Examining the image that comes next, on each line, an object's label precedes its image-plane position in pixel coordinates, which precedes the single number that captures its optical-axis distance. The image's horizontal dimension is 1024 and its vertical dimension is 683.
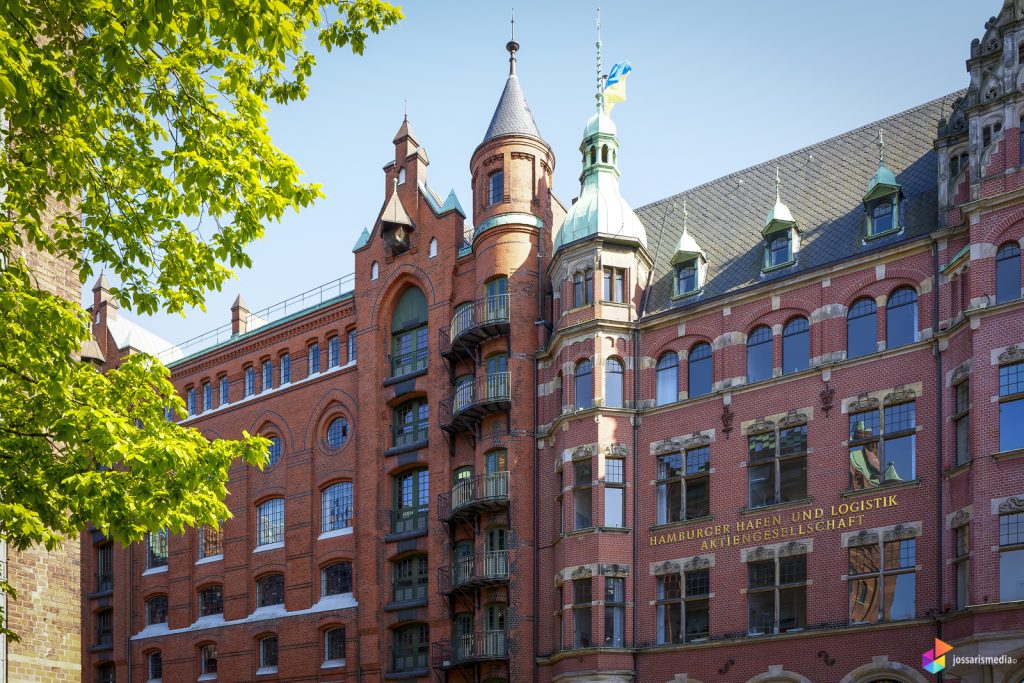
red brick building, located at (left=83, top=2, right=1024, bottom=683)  32.41
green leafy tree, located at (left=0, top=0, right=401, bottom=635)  15.56
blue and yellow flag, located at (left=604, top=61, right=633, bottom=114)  44.03
